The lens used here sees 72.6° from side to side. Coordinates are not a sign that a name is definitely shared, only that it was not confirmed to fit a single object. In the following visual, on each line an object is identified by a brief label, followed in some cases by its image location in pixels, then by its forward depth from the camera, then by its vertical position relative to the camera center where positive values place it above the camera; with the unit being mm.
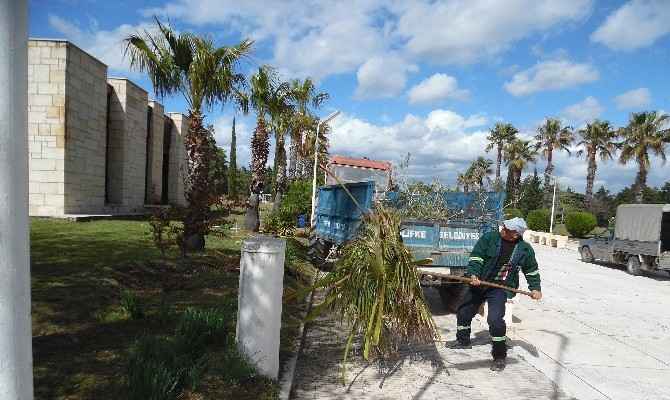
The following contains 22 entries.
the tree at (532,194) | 56031 -245
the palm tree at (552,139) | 40250 +4806
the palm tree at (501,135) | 46469 +5653
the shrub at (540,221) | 36812 -2349
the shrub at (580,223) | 31545 -2012
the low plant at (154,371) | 3145 -1469
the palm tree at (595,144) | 35469 +3982
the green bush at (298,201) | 19484 -878
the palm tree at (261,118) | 16391 +2441
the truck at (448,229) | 7277 -694
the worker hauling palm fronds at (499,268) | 5316 -930
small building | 13828 +451
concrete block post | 4059 -1110
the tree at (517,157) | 44656 +3398
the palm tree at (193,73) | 9828 +2260
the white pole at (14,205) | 1884 -163
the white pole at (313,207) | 12352 -729
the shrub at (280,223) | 15211 -1673
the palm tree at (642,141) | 30406 +3851
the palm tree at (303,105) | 24453 +4218
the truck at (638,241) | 14947 -1552
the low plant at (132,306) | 5074 -1504
